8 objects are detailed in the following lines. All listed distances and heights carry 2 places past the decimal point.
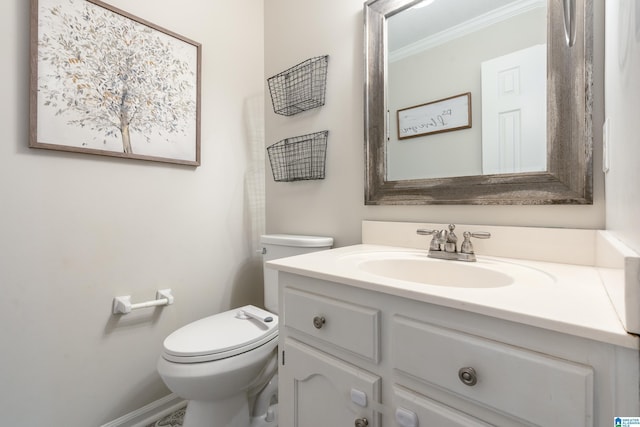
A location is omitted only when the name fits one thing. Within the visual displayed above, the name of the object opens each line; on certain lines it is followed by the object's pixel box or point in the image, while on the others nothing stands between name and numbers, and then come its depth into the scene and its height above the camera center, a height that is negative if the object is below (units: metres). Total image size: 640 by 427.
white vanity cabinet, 0.43 -0.30
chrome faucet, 0.92 -0.11
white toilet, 1.00 -0.54
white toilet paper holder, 1.21 -0.39
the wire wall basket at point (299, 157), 1.46 +0.30
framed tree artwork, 1.05 +0.54
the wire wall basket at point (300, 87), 1.45 +0.68
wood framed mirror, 0.81 +0.21
